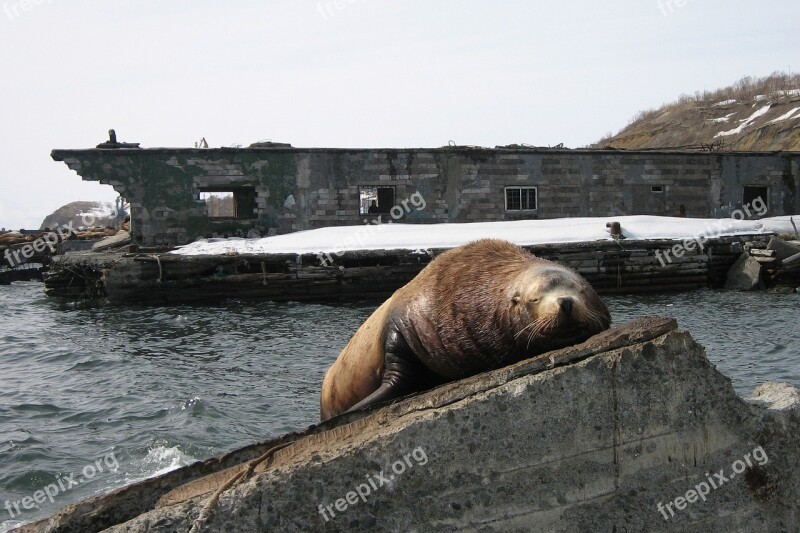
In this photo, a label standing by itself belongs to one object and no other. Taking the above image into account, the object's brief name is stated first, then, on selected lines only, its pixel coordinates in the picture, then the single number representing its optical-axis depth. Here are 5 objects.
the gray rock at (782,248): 18.83
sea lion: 3.94
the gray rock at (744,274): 18.73
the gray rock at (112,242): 24.75
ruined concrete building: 24.62
